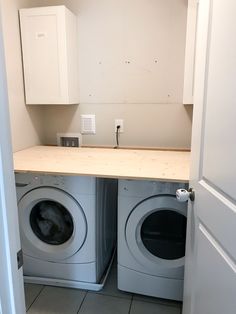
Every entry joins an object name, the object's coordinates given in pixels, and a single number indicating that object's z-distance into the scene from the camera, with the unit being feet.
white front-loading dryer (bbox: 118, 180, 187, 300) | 5.44
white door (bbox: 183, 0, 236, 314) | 2.73
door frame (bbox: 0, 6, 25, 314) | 2.02
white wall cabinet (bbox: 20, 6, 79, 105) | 6.77
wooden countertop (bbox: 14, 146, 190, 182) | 5.17
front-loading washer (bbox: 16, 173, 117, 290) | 5.82
